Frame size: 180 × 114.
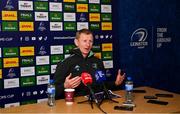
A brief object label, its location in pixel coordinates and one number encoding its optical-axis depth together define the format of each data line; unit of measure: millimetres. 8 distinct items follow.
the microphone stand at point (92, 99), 2273
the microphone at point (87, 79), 2266
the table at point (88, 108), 2205
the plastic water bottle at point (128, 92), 2469
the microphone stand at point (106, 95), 2490
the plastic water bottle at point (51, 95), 2334
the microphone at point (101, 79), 2412
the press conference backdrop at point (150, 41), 3879
